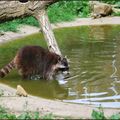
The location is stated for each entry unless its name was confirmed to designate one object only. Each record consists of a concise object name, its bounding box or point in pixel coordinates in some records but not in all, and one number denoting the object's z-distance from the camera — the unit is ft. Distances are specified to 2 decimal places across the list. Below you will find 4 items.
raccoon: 32.60
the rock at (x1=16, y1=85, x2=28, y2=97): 26.48
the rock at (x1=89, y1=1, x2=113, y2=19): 64.63
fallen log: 35.09
